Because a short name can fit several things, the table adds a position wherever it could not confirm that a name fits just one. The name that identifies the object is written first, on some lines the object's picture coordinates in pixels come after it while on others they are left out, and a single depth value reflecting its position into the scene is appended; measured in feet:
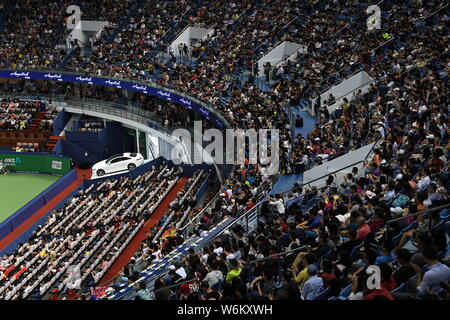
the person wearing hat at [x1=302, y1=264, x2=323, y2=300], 28.26
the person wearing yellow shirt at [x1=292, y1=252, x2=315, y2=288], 30.55
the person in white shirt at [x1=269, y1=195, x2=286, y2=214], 50.21
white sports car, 120.67
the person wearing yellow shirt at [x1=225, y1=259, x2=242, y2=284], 34.69
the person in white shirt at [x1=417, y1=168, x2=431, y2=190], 37.78
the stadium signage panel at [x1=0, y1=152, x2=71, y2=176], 127.13
